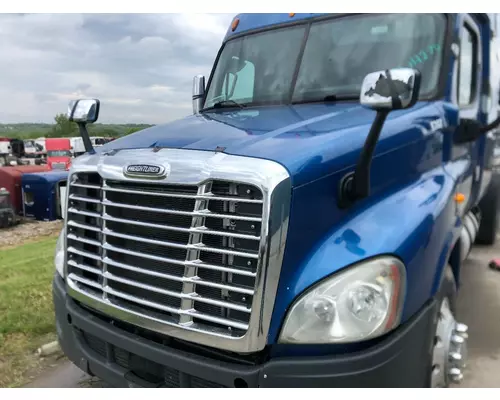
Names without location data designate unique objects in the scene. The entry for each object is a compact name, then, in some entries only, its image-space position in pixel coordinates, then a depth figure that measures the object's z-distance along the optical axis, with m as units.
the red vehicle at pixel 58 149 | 23.08
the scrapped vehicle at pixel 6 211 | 11.88
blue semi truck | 2.18
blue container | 12.87
